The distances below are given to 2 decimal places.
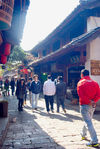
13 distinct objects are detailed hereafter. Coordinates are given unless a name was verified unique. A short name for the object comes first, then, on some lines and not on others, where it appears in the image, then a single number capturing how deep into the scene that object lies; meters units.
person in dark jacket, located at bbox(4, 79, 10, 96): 12.26
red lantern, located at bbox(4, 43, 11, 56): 5.01
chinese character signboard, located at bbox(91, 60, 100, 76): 6.88
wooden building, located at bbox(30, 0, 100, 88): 6.91
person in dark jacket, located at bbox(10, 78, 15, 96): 12.51
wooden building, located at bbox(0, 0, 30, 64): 2.37
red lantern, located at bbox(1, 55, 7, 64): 5.36
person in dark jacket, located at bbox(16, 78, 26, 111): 6.73
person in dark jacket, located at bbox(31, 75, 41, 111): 6.74
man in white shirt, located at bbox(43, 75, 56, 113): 6.40
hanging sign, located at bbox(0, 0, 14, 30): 2.32
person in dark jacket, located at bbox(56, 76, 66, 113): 6.40
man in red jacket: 3.34
